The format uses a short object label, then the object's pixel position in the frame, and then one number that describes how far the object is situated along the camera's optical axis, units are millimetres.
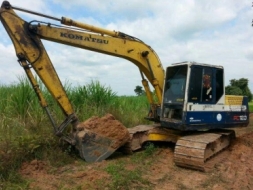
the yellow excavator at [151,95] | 4093
